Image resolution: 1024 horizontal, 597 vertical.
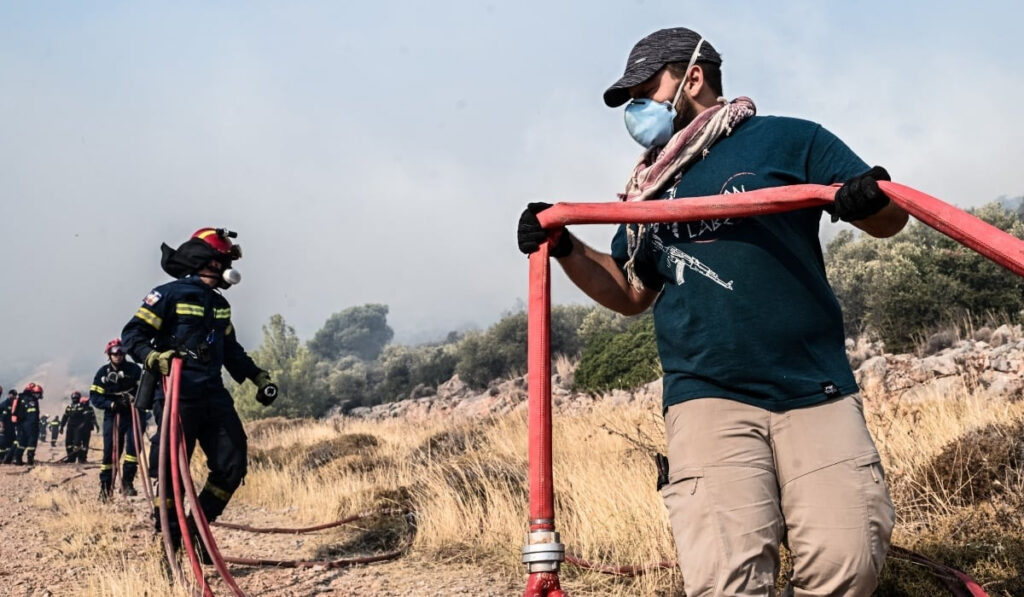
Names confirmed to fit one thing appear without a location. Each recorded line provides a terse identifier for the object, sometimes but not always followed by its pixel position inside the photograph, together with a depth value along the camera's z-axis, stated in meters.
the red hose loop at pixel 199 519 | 5.26
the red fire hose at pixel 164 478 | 5.53
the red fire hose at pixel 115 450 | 11.79
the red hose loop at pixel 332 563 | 6.04
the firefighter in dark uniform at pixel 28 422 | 21.22
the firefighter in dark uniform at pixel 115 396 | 11.62
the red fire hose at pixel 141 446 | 7.75
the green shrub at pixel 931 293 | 14.41
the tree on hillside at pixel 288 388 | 28.84
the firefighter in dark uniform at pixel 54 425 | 35.54
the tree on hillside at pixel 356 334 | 105.31
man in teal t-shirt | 2.31
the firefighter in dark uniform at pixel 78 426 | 20.05
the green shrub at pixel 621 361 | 15.98
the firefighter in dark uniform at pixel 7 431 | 21.41
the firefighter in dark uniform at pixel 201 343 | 5.88
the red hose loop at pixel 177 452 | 5.29
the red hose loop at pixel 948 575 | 3.26
